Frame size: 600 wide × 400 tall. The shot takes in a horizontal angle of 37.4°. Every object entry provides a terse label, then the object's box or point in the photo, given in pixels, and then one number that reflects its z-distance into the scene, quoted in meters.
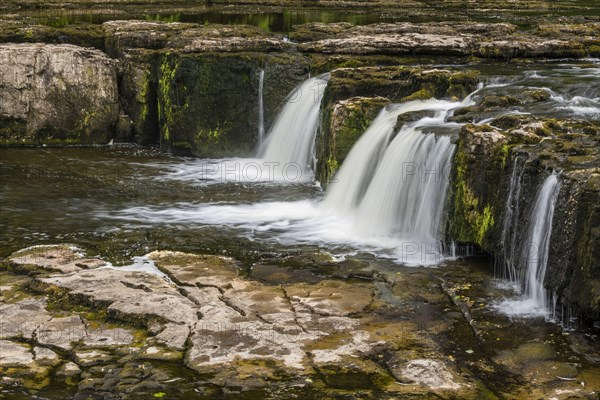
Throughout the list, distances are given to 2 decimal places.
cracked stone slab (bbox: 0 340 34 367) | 8.15
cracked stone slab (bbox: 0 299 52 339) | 8.82
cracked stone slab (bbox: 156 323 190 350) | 8.55
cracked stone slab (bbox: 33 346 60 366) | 8.18
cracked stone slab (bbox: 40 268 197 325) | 9.23
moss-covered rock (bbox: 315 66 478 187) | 14.54
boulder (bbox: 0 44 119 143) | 19.02
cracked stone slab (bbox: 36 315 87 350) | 8.59
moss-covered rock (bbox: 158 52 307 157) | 17.94
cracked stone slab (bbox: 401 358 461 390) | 7.77
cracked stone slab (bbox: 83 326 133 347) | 8.58
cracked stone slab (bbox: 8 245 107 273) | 10.76
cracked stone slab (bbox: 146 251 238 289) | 10.37
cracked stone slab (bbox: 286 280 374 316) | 9.49
